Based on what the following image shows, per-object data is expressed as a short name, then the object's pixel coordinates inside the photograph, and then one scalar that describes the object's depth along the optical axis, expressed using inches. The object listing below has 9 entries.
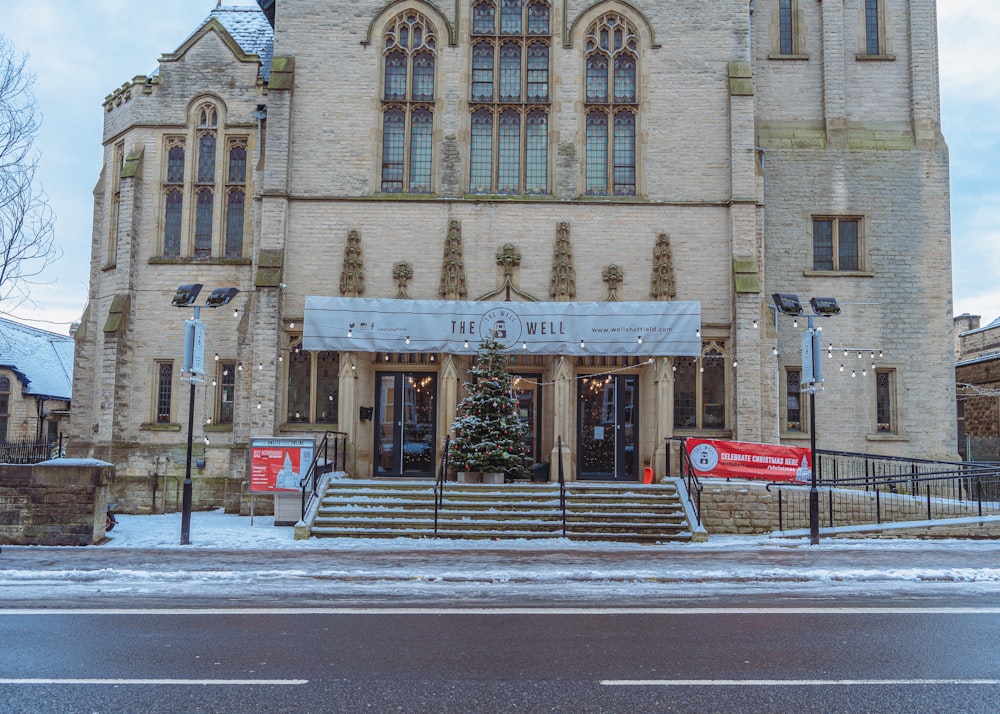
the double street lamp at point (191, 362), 589.0
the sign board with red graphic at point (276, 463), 698.2
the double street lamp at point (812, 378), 594.2
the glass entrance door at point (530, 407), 853.2
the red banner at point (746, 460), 706.8
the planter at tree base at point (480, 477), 727.7
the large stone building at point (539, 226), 815.7
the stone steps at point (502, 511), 634.8
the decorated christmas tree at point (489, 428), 713.0
